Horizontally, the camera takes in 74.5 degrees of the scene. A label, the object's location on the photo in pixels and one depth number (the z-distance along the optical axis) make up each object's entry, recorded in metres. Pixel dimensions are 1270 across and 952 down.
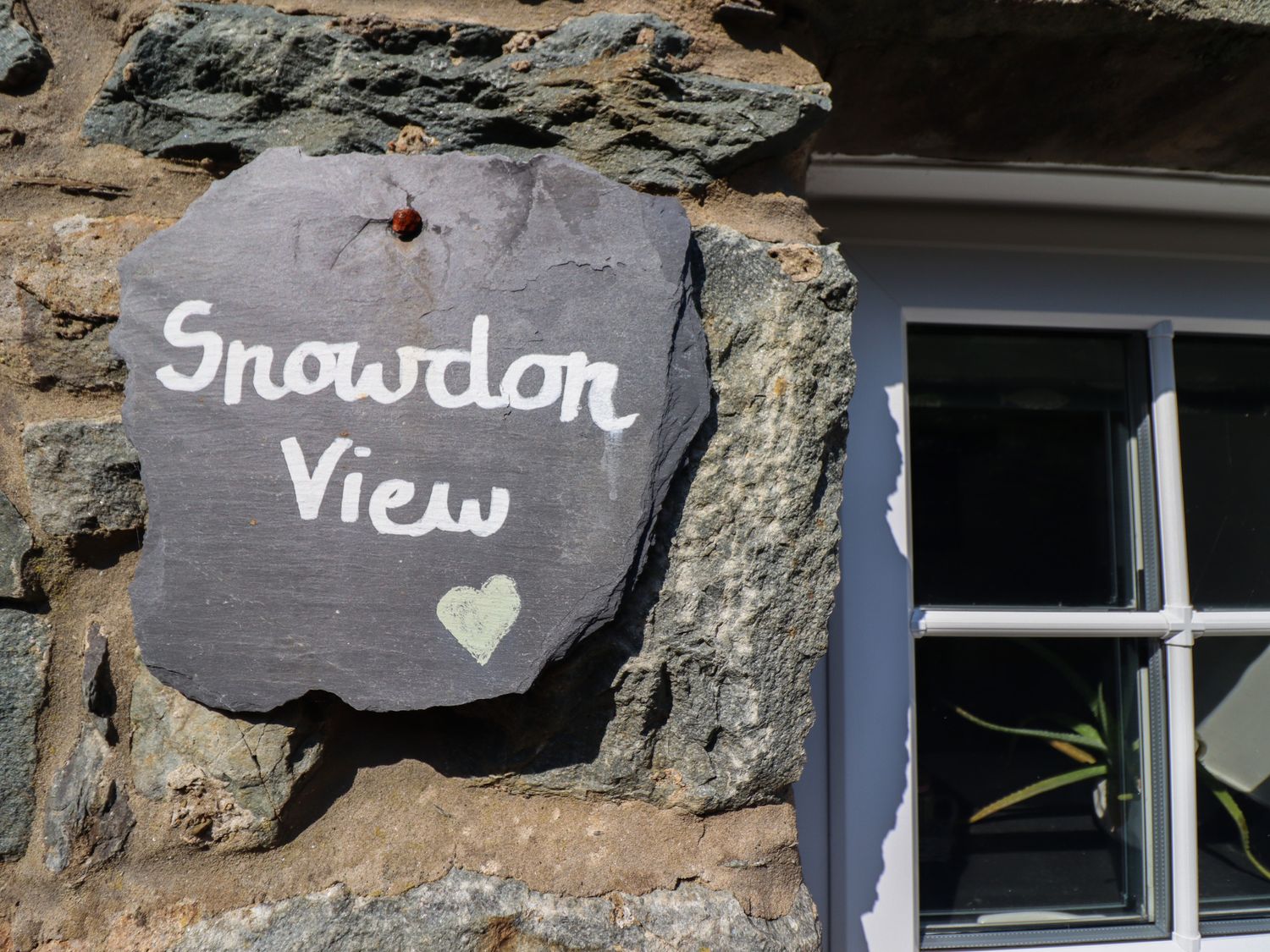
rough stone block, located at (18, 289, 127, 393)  0.65
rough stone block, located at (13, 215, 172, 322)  0.65
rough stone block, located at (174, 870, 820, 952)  0.60
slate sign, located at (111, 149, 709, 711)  0.59
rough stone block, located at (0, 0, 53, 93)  0.66
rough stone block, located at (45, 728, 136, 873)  0.63
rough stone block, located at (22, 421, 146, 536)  0.63
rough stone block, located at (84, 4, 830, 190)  0.65
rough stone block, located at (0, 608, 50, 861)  0.63
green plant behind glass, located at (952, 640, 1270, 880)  0.96
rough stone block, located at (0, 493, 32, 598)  0.64
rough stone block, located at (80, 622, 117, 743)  0.63
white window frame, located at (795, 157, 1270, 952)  0.87
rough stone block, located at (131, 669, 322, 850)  0.61
